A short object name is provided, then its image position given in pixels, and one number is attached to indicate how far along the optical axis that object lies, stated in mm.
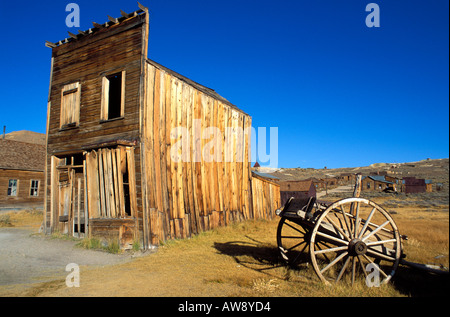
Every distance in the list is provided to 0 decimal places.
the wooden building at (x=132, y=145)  8633
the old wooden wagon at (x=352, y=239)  4691
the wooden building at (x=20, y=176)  20688
